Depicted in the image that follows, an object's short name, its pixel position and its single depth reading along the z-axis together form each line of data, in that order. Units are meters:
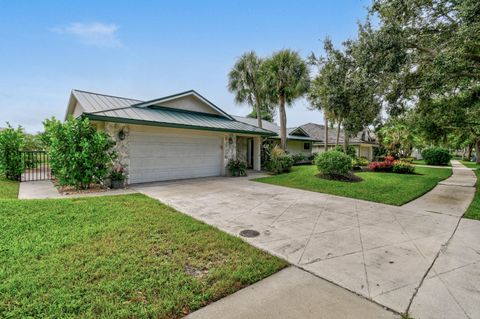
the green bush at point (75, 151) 7.66
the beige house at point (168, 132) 9.17
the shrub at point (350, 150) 21.77
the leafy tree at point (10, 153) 9.67
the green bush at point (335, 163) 11.14
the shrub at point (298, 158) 20.67
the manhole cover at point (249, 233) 4.31
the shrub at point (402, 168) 15.12
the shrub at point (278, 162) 13.77
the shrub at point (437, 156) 25.42
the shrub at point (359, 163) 16.25
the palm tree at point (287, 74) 15.38
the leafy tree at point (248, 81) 17.16
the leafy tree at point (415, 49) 6.34
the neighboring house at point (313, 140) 21.50
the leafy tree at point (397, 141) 27.55
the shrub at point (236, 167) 12.61
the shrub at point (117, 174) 8.60
